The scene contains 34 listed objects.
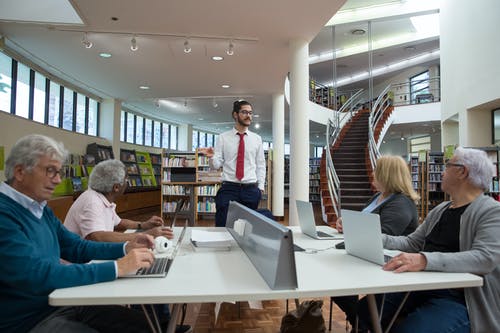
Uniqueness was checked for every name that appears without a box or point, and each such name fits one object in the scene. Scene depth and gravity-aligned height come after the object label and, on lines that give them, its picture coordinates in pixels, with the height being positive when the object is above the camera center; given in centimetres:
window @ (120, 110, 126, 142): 1245 +167
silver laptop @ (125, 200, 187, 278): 123 -35
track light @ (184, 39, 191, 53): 558 +203
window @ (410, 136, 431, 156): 1731 +164
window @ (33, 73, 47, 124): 745 +162
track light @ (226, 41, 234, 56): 565 +203
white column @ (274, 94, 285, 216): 920 +53
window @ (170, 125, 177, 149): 1603 +173
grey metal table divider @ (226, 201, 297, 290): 108 -26
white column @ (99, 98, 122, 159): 1021 +159
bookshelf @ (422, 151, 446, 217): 948 -8
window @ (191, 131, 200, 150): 1829 +191
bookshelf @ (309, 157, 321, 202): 1587 -33
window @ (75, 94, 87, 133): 928 +162
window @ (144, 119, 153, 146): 1405 +172
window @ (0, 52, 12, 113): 632 +169
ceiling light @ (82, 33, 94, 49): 543 +204
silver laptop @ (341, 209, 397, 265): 139 -25
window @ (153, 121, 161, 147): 1473 +172
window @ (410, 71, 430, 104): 1585 +424
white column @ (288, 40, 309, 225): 540 +73
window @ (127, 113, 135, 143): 1284 +172
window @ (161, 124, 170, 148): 1542 +169
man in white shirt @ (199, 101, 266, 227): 299 +10
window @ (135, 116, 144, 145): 1338 +169
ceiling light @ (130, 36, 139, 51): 551 +204
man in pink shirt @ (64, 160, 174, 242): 185 -20
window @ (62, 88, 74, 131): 874 +161
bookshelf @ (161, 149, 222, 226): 894 -32
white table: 104 -36
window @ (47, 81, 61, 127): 809 +164
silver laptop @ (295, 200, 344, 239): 210 -29
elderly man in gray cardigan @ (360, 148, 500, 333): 132 -31
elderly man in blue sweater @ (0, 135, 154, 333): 108 -29
